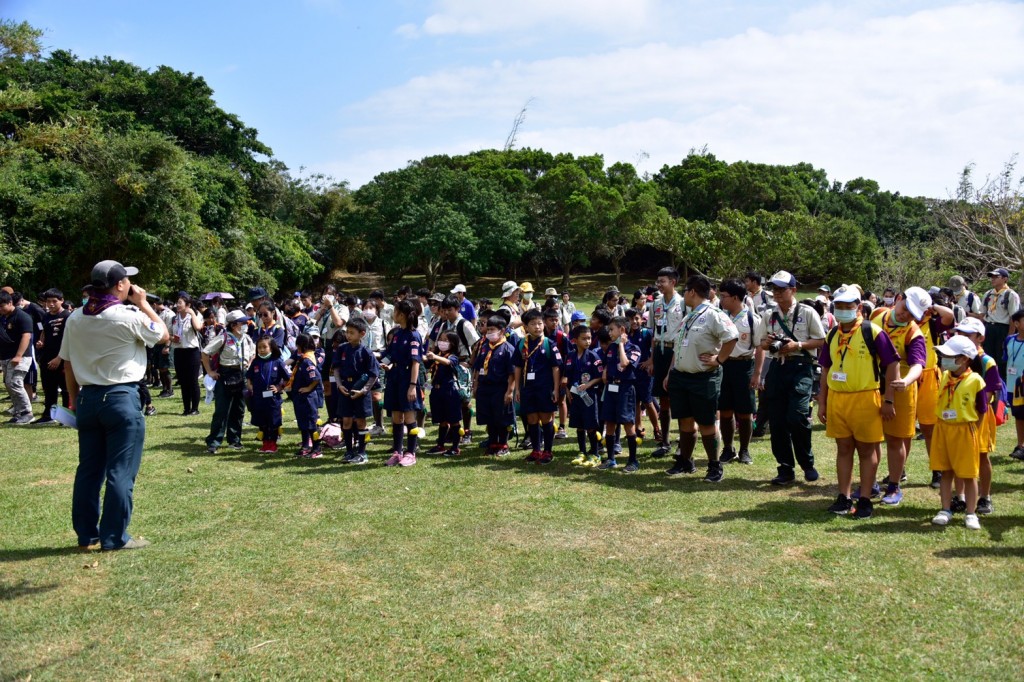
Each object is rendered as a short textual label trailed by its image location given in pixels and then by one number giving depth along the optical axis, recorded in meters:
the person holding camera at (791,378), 7.50
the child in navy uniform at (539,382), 8.90
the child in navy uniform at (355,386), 8.96
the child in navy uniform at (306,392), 9.41
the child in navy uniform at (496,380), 9.09
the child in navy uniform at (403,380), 8.77
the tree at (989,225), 22.16
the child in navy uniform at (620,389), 8.46
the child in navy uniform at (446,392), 9.23
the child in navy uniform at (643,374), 9.53
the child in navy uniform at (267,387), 9.66
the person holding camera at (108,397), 5.55
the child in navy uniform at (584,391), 8.78
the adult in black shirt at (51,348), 11.49
